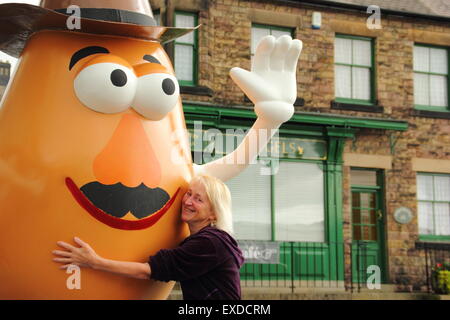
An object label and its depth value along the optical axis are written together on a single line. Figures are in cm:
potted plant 1150
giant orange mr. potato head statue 308
